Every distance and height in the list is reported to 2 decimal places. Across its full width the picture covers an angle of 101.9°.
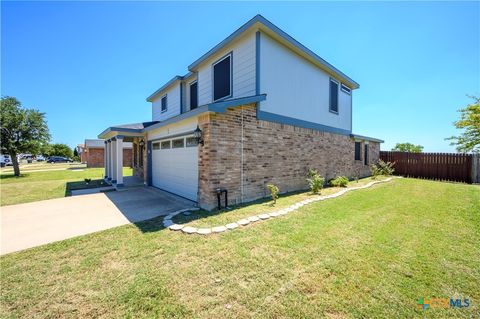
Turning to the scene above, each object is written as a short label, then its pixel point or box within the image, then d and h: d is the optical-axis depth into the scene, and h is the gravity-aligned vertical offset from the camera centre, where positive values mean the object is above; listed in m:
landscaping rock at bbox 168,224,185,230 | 4.61 -1.68
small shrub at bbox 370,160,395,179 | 14.42 -0.88
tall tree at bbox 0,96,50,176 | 15.83 +2.40
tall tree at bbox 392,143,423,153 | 33.18 +1.75
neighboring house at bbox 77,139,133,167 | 27.37 +0.55
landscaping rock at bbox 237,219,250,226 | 4.75 -1.60
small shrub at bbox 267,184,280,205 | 6.38 -1.14
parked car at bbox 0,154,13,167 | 36.19 -0.84
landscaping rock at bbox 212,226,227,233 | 4.35 -1.64
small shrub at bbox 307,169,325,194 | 7.93 -1.11
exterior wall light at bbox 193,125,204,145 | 6.08 +0.69
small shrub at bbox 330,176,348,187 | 9.91 -1.28
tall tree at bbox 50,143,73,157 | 49.47 +1.76
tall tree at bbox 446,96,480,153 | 12.09 +2.11
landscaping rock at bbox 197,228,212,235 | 4.28 -1.66
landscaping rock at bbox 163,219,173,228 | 4.84 -1.68
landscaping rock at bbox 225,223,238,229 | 4.53 -1.62
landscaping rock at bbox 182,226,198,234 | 4.38 -1.67
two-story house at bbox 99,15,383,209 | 6.27 +1.33
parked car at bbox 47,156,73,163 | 43.88 -0.70
